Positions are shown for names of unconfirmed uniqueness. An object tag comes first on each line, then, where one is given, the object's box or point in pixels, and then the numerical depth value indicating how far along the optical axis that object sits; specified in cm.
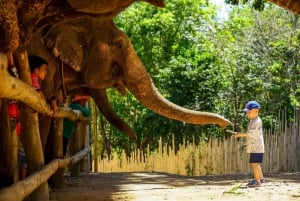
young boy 800
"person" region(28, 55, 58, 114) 592
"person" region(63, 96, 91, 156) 850
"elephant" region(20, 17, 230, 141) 729
